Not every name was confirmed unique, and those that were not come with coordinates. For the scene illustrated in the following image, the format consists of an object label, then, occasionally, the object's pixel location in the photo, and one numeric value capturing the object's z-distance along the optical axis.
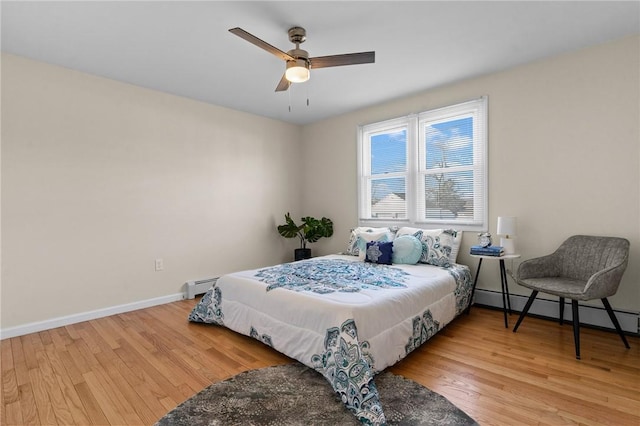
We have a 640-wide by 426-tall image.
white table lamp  3.03
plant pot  4.80
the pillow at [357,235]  3.90
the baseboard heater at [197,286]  3.93
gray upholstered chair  2.30
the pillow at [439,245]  3.36
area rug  1.66
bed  1.87
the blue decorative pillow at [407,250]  3.42
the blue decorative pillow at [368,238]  3.74
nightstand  2.99
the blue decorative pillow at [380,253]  3.45
